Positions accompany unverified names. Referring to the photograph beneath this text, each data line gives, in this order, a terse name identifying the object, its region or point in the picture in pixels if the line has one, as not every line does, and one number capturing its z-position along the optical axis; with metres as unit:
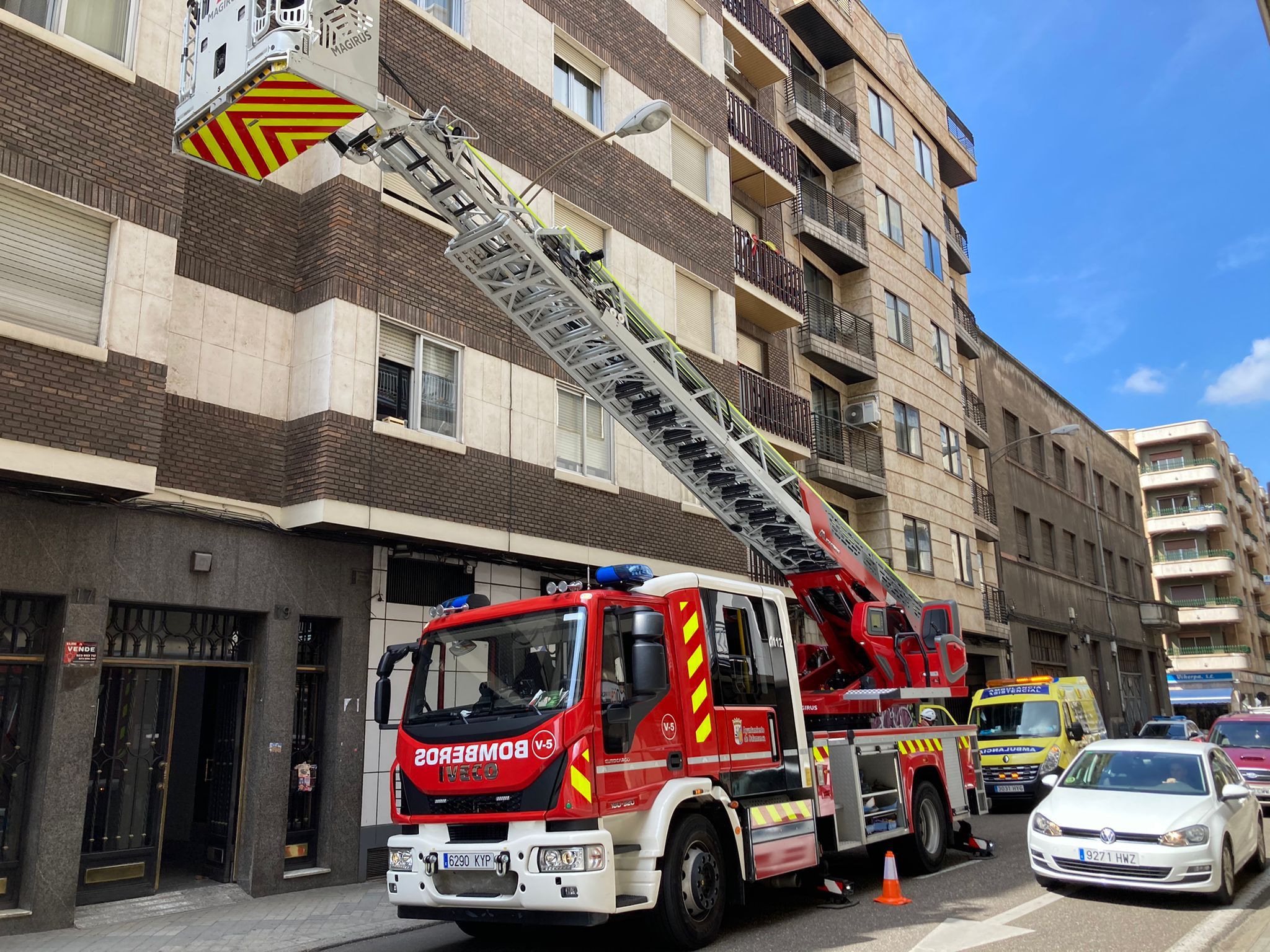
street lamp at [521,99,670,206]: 9.77
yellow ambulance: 18.16
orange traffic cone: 9.06
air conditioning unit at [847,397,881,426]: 26.06
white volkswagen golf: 8.53
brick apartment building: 9.85
